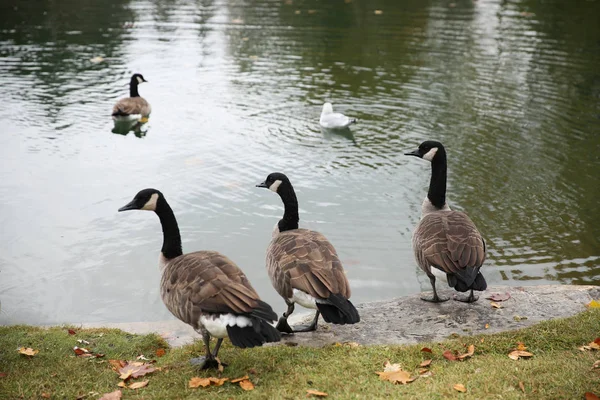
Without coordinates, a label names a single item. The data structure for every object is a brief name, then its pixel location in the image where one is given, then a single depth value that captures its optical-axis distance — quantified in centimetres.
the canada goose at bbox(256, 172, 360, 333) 541
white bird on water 1320
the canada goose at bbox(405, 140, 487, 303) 602
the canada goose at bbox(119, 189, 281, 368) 480
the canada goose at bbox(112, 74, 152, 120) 1418
